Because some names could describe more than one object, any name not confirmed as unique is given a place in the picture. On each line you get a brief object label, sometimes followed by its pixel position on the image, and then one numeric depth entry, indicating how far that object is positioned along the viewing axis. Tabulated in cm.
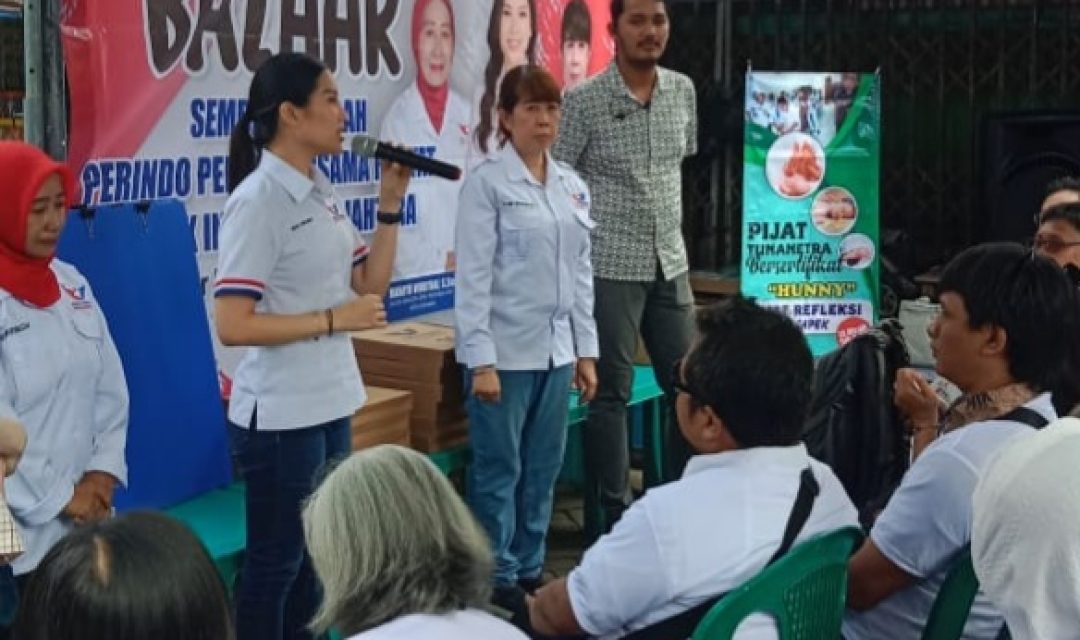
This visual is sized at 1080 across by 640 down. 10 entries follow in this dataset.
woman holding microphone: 273
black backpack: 291
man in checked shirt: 417
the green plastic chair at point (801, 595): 180
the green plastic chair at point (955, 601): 208
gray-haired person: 154
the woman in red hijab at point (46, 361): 231
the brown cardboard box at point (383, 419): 362
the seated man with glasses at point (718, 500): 187
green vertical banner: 567
